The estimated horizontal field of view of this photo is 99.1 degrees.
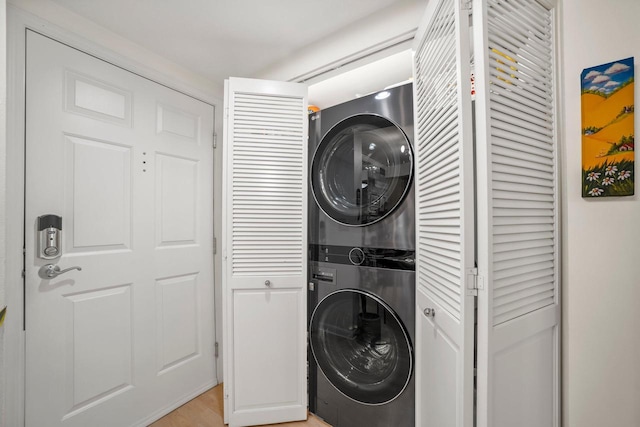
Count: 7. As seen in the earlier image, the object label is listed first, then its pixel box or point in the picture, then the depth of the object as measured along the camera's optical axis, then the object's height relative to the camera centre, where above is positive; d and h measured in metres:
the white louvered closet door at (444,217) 0.83 -0.01
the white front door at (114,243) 1.29 -0.16
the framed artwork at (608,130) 0.84 +0.27
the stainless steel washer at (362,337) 1.27 -0.64
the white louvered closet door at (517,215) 0.80 +0.00
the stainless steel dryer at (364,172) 1.29 +0.22
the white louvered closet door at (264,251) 1.58 -0.21
